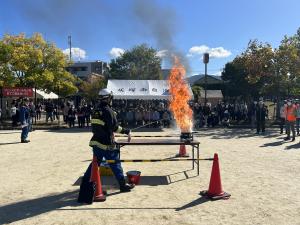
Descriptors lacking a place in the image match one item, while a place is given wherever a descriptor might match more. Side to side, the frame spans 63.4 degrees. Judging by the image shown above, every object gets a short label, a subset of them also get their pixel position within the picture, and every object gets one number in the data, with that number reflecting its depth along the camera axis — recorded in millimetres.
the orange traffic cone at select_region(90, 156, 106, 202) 4768
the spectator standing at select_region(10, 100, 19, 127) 16003
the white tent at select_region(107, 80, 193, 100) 15973
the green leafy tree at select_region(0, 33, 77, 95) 18562
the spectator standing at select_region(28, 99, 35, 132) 16023
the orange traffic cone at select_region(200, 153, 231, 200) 4860
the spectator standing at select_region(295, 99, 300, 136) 12491
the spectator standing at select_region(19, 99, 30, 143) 10566
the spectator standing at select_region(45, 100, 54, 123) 17600
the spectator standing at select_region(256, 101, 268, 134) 13731
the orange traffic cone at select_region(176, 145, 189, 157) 8164
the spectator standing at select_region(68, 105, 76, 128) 16211
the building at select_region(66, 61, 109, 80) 65995
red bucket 5506
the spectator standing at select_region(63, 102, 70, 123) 16505
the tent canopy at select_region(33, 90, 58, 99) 23489
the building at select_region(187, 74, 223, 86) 49010
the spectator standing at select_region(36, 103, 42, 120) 20143
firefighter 5050
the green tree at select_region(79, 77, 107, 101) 41312
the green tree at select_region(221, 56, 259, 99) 36799
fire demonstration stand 6106
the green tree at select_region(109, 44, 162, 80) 45558
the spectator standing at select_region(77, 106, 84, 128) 16058
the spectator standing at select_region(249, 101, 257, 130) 15354
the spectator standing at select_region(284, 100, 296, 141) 11439
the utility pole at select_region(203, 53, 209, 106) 18642
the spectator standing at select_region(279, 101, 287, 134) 12790
